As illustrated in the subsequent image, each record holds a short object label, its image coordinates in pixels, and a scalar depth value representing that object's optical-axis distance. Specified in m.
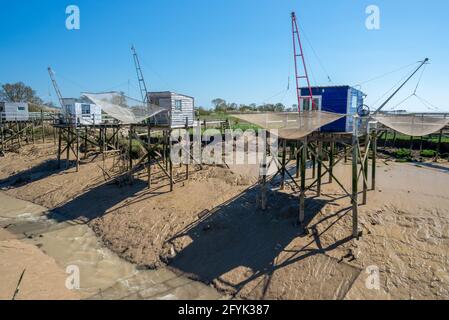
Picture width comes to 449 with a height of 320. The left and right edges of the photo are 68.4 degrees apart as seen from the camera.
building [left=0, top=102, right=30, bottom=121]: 30.86
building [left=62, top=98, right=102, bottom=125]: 24.83
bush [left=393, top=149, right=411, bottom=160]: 21.02
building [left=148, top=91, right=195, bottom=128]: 15.93
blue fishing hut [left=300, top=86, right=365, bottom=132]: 11.47
